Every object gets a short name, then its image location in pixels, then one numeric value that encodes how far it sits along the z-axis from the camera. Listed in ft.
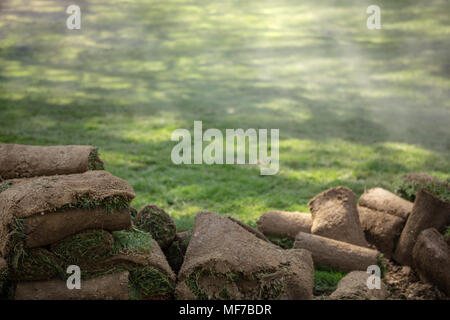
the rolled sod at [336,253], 13.91
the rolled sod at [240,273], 10.19
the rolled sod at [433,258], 12.76
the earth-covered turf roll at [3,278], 10.25
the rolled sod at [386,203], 15.33
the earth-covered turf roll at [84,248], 9.90
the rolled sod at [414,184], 14.65
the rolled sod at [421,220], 13.99
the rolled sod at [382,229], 15.11
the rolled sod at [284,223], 15.69
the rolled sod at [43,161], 12.85
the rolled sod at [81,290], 9.70
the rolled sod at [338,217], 14.92
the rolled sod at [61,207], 9.54
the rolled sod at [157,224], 12.60
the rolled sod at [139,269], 10.21
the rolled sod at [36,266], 9.67
